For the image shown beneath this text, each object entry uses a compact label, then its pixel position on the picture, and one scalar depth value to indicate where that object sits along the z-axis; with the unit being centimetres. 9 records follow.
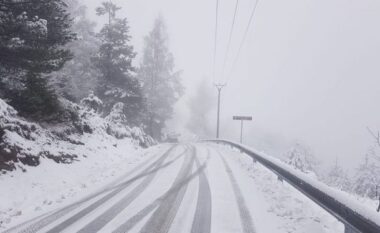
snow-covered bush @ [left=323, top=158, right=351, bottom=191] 4226
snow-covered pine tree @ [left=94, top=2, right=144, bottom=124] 3017
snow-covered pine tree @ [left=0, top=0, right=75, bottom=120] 1245
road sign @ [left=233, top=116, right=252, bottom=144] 2805
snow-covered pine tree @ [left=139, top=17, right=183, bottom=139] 4738
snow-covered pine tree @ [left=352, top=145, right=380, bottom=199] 2796
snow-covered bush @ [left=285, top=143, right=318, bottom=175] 3791
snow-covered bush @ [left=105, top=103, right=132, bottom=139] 2085
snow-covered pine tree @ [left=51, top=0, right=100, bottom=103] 3429
